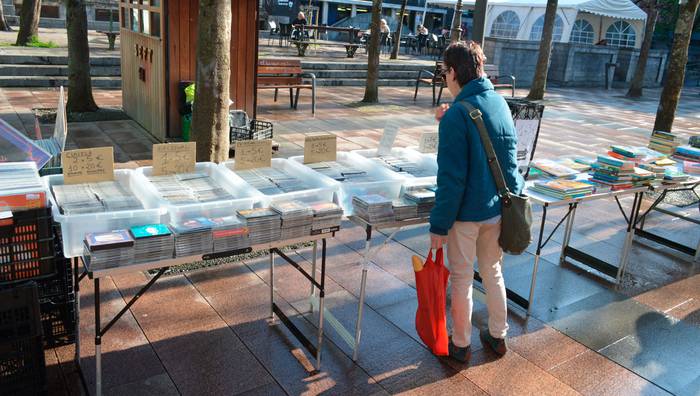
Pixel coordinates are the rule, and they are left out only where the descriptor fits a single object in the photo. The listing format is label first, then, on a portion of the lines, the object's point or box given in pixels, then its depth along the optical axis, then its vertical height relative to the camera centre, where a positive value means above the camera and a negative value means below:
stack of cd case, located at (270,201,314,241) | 3.22 -1.00
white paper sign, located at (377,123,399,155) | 4.39 -0.72
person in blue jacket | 3.22 -0.68
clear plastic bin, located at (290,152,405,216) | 3.74 -0.93
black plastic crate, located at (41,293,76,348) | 3.44 -1.79
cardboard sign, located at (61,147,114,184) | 3.29 -0.82
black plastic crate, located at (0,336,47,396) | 2.72 -1.62
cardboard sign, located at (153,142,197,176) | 3.57 -0.81
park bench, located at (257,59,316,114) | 10.86 -0.79
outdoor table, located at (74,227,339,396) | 2.80 -1.38
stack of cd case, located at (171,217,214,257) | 2.93 -1.04
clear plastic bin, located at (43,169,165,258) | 2.88 -1.00
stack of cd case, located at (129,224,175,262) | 2.82 -1.04
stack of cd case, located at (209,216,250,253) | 3.04 -1.05
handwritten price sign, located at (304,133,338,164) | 4.11 -0.78
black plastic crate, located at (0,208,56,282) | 2.71 -1.08
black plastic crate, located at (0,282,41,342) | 2.58 -1.31
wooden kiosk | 7.95 -0.43
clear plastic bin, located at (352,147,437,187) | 4.19 -0.88
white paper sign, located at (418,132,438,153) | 4.54 -0.76
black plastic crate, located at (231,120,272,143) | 7.43 -1.29
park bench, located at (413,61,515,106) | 13.91 -0.80
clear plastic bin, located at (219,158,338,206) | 3.46 -0.93
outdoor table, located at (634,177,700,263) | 5.59 -1.80
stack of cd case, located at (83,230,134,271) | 2.69 -1.04
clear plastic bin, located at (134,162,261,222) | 3.15 -0.95
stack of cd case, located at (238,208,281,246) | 3.13 -1.02
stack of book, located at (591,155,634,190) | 4.63 -0.90
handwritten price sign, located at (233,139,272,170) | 3.80 -0.79
